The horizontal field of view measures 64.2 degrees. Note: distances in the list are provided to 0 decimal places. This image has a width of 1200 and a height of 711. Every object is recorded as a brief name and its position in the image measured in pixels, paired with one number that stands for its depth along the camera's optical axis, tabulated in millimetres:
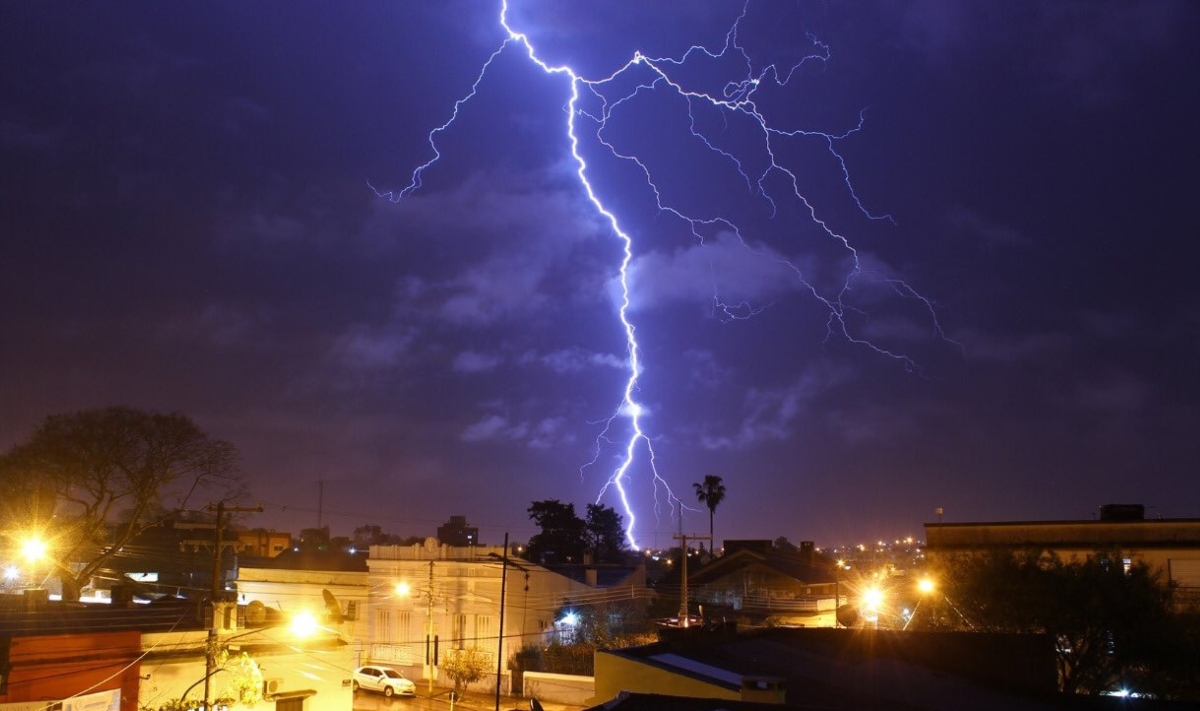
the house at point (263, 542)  79850
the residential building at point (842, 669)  14523
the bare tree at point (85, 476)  34875
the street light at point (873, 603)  34500
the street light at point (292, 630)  16852
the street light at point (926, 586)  30208
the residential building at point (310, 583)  39094
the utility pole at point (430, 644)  34469
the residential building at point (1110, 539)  33375
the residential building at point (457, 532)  79688
